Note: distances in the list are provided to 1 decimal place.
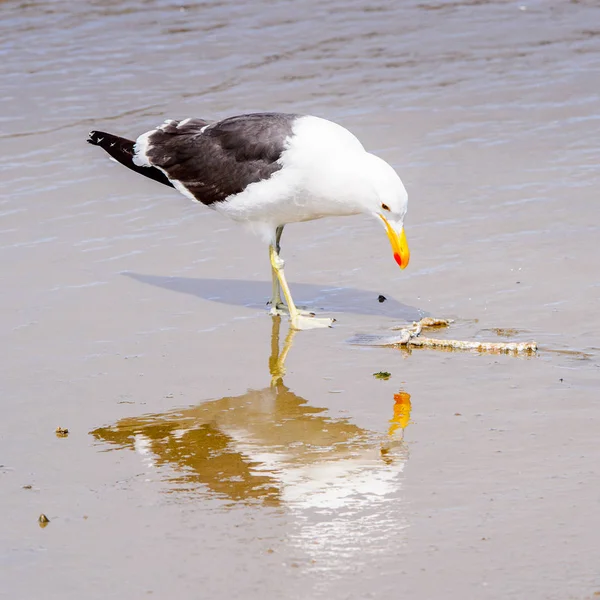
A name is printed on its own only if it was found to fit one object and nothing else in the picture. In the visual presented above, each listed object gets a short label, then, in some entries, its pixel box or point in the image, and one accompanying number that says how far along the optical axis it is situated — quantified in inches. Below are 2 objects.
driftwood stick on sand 432.8
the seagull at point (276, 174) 481.1
